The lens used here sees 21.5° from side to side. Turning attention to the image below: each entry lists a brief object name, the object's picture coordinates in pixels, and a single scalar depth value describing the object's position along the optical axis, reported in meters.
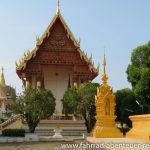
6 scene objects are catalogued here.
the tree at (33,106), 22.00
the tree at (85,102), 23.11
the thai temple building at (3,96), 41.39
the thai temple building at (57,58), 29.94
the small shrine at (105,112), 17.42
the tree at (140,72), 19.59
